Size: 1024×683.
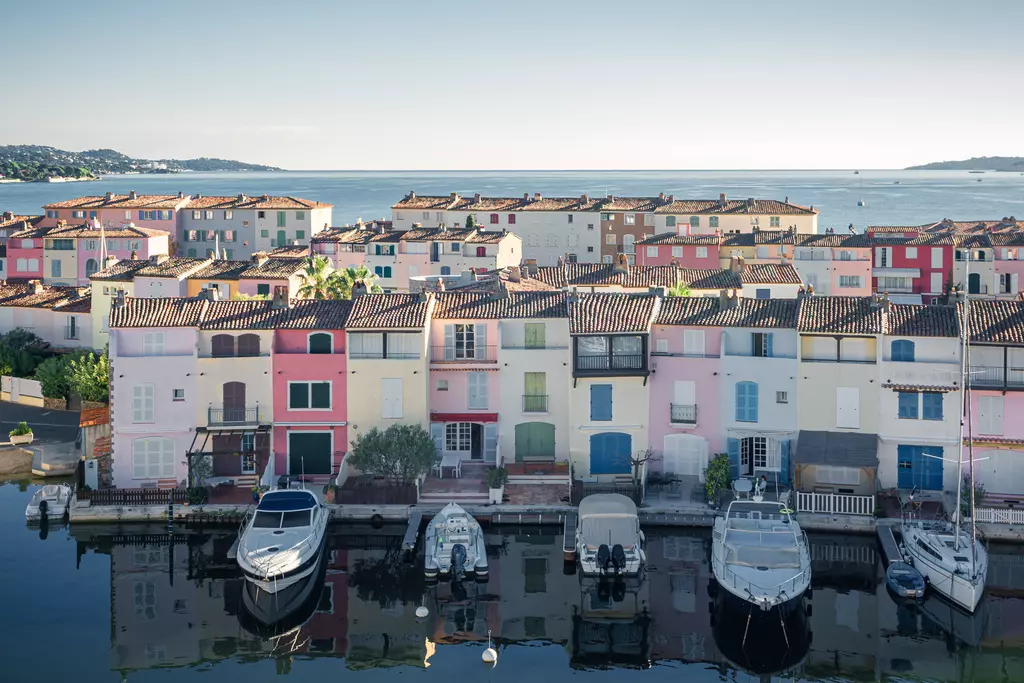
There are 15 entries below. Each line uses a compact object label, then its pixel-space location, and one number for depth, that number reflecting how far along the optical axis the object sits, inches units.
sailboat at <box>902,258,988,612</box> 1529.3
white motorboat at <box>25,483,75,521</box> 1886.1
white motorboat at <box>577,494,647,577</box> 1644.9
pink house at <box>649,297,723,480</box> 1953.7
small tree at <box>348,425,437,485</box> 1884.8
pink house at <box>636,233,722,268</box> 3740.2
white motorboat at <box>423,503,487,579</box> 1649.9
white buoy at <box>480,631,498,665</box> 1402.6
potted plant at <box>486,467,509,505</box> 1866.4
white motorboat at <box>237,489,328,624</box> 1582.2
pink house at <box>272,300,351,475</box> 1982.0
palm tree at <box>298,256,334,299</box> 2598.4
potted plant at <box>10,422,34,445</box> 2234.3
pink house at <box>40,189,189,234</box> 4633.4
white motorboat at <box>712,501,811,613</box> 1512.1
